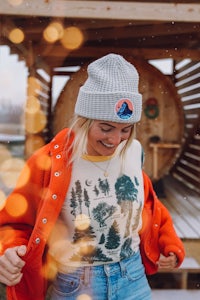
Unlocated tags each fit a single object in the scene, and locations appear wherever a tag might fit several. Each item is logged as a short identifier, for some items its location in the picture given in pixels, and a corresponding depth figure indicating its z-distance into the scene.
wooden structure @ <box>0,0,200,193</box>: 3.78
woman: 1.68
